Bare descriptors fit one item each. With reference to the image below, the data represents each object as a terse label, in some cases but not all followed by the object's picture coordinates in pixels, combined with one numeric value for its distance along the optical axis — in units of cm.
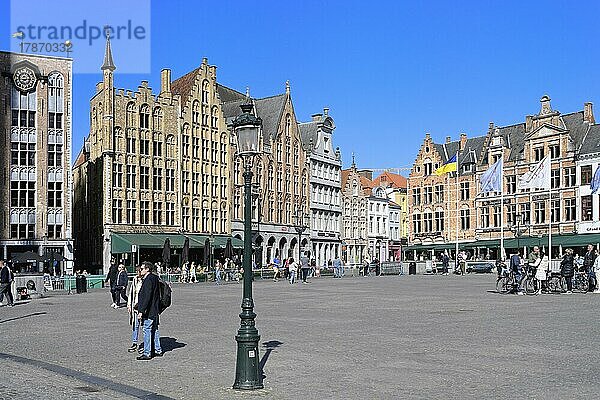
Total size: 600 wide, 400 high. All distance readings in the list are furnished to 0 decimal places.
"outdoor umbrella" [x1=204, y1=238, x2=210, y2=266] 5449
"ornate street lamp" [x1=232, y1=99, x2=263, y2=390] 1019
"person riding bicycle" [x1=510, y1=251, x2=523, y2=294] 2959
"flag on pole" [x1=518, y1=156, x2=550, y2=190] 5638
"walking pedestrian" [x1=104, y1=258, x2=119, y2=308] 2505
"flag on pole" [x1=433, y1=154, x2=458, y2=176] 7644
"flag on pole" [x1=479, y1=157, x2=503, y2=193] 6056
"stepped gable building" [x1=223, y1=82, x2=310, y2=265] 7088
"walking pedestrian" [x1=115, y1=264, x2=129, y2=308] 2495
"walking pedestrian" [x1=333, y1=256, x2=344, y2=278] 5934
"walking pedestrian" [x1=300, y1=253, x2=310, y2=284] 4478
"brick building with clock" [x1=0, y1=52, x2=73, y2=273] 5441
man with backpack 1287
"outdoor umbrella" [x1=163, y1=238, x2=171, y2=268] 5078
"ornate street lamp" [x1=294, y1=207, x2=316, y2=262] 7712
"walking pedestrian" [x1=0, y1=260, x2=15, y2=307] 2545
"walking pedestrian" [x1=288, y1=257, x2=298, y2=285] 4458
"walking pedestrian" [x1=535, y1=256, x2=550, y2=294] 2950
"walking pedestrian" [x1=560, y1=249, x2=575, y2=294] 2995
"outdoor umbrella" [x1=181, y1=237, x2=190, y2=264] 5144
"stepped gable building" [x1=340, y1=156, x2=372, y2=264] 8894
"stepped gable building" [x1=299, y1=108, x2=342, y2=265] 8106
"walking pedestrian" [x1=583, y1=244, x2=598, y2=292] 3014
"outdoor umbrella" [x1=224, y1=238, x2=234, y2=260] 5628
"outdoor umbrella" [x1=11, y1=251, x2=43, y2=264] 4734
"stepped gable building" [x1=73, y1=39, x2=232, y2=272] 5916
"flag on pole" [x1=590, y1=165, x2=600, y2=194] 5731
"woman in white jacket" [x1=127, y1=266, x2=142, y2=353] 1357
